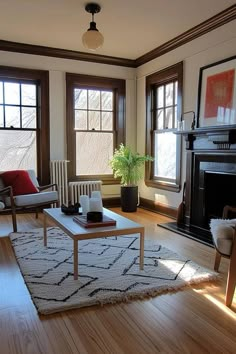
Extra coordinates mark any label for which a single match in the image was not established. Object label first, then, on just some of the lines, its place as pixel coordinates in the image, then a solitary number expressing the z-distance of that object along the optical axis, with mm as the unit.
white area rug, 2154
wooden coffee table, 2344
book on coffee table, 2518
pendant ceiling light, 3241
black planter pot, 5102
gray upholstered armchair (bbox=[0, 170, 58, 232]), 3730
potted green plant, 5016
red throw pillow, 4113
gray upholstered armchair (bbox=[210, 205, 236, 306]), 2068
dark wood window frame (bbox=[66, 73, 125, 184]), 5164
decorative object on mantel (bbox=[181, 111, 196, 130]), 4211
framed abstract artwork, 3543
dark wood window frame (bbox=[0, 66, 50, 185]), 4898
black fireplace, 3412
